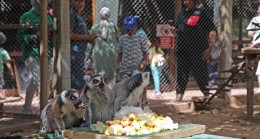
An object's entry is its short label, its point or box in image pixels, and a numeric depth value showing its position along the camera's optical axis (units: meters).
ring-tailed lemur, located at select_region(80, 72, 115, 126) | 8.33
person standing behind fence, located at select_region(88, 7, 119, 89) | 12.84
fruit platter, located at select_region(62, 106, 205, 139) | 6.97
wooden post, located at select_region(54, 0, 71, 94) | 11.10
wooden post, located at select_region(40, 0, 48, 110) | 10.31
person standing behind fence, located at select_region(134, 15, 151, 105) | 13.42
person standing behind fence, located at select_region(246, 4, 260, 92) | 13.30
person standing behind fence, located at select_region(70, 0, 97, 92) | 12.24
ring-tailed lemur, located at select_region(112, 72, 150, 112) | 9.60
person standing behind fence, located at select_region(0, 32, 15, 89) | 13.37
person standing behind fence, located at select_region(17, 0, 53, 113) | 11.92
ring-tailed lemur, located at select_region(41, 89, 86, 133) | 7.87
